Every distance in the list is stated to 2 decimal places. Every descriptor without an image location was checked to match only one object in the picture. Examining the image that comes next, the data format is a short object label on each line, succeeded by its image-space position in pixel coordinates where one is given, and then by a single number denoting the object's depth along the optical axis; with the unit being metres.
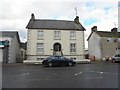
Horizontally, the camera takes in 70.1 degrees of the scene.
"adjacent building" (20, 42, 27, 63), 20.01
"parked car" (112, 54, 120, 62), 14.41
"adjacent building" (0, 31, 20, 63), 13.42
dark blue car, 10.80
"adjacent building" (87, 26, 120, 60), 17.42
